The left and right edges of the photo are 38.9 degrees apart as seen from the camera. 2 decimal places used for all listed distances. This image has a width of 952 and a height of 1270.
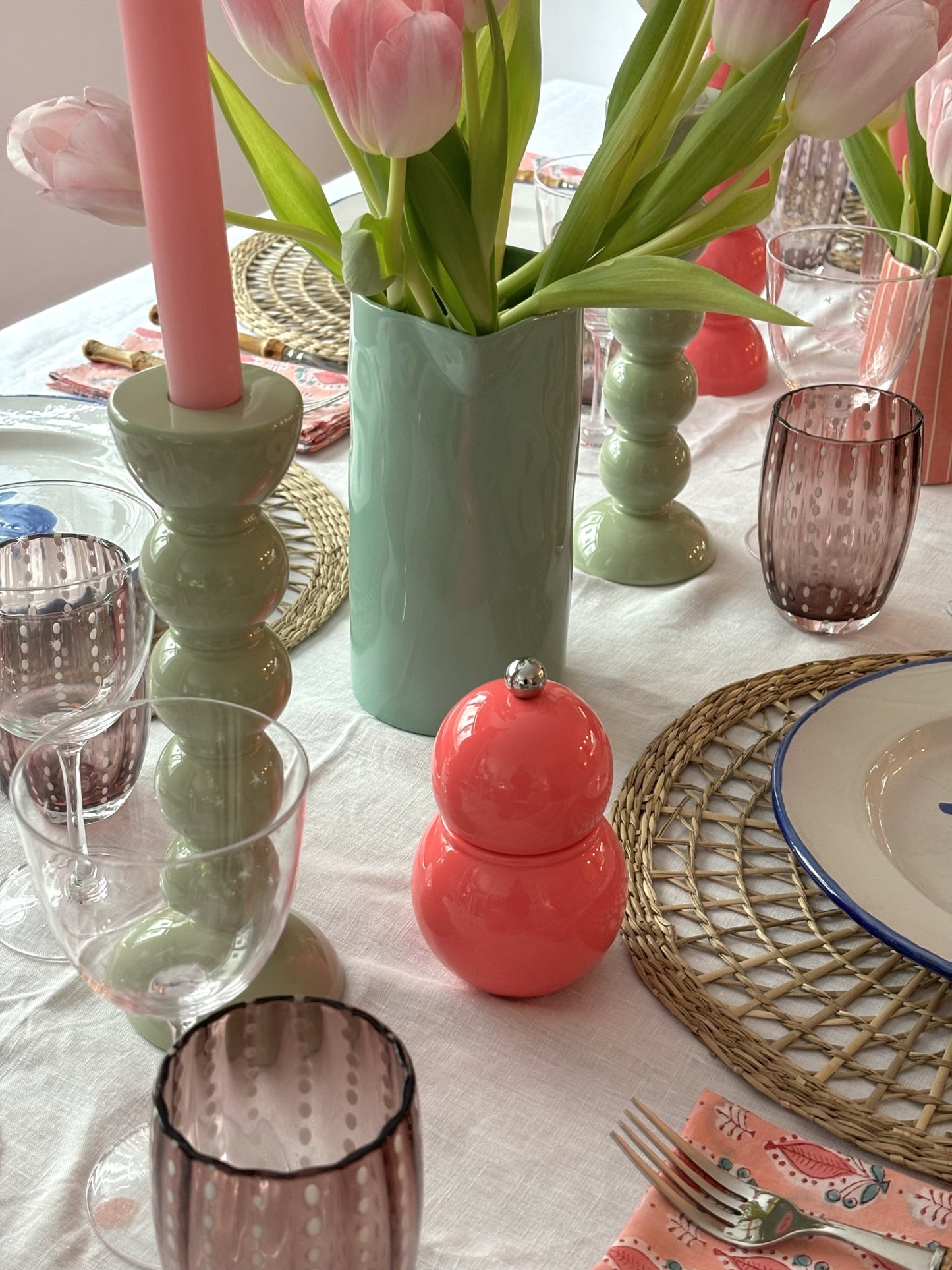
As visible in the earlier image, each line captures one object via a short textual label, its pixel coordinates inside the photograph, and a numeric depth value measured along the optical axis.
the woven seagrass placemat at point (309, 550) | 0.76
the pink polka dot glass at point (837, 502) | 0.72
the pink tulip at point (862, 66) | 0.53
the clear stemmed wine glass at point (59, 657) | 0.54
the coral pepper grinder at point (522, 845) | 0.49
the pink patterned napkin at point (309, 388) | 0.91
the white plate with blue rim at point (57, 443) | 0.83
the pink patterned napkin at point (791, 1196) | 0.41
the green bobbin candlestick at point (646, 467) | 0.78
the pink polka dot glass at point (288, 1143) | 0.32
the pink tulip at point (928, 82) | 0.73
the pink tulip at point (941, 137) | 0.70
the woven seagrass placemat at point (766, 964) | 0.48
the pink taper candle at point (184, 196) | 0.38
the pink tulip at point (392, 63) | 0.44
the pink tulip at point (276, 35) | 0.51
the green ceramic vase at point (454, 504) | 0.59
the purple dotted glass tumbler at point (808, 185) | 1.17
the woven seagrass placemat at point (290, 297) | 1.02
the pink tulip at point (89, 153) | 0.47
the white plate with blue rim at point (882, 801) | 0.52
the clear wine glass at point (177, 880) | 0.40
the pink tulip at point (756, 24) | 0.54
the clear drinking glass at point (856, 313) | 0.76
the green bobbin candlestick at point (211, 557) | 0.42
